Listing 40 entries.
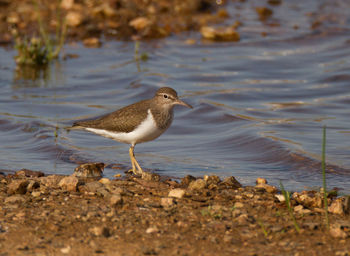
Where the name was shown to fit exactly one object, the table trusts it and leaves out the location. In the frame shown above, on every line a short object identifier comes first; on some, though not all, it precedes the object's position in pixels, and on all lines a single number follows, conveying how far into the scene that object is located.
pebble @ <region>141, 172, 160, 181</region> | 15.08
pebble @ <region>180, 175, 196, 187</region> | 14.74
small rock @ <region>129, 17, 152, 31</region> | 34.97
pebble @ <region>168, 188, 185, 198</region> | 13.06
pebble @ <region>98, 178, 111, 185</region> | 14.22
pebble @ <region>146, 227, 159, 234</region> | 11.10
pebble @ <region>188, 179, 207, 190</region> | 13.90
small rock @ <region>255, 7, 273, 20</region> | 38.56
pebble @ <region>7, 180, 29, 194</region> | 13.39
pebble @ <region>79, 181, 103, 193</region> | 13.44
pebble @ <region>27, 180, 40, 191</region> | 13.55
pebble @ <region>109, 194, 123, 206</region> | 12.40
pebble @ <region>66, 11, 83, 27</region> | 35.00
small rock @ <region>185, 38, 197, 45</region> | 33.60
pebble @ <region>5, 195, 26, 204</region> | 12.76
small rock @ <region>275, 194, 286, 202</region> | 13.12
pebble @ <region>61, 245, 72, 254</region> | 10.26
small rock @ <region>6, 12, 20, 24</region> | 33.90
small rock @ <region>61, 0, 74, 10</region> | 37.03
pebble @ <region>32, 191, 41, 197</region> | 13.15
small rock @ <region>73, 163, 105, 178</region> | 15.61
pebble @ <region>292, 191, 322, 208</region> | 12.98
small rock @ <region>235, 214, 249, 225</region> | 11.62
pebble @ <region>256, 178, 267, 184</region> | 15.30
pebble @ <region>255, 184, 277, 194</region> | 14.13
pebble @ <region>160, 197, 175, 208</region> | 12.46
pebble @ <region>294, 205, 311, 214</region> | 12.38
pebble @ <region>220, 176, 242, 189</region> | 14.38
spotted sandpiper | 16.20
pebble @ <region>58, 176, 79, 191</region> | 13.64
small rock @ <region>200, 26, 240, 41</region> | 33.91
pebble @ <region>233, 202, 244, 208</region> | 12.52
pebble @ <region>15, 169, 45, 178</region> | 15.35
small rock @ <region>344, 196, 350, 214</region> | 12.52
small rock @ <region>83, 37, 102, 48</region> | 33.62
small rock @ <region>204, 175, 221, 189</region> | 14.22
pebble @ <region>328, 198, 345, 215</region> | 12.46
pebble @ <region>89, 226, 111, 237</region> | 10.89
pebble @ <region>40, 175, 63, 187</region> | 14.01
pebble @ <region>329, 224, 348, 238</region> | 10.94
